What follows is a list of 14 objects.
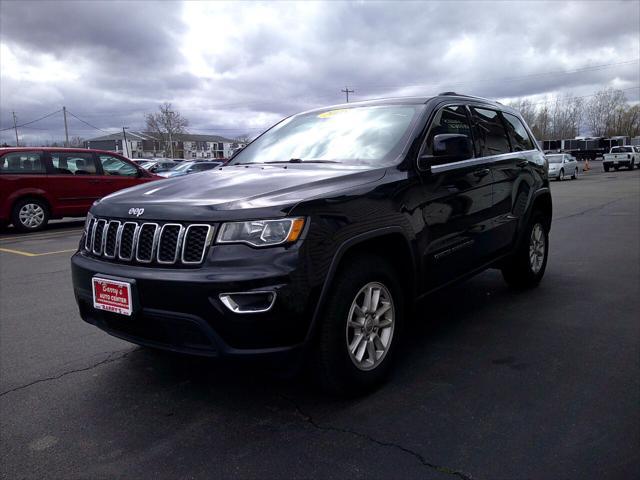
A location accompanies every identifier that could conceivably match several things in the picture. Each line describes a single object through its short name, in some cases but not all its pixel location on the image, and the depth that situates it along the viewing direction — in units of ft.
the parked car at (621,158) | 131.44
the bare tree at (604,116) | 353.72
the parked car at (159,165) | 94.15
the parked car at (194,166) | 74.23
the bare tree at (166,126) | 297.74
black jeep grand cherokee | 8.48
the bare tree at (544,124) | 380.33
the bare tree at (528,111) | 355.77
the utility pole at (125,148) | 306.02
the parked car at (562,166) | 96.12
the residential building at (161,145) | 326.85
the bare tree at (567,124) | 376.48
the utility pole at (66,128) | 240.65
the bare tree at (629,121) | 346.95
